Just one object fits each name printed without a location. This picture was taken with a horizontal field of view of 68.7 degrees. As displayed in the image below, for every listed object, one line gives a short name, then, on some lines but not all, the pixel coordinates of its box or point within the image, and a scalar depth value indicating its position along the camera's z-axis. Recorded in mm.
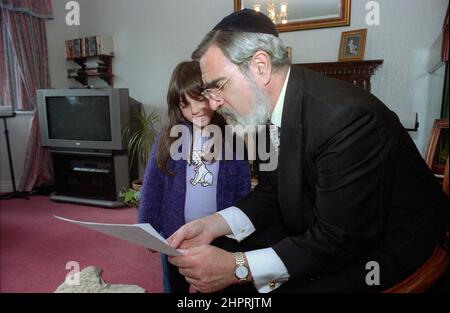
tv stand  3129
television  3033
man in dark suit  656
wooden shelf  3596
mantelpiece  2266
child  1201
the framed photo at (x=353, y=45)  2379
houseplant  3074
